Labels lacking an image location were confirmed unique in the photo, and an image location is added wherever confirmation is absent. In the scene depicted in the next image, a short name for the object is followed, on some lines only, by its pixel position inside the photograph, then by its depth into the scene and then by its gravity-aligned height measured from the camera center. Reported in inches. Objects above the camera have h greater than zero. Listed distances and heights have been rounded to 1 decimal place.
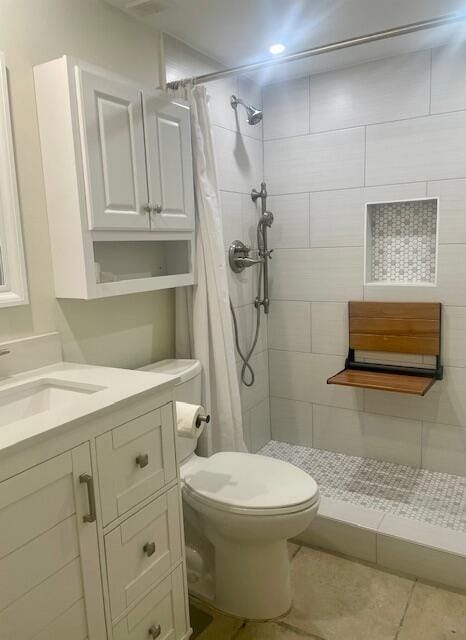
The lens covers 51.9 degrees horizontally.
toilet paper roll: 62.7 -21.7
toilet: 65.6 -37.5
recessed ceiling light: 90.9 +38.4
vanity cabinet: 42.1 -28.0
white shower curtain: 82.9 -10.4
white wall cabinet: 62.6 +11.8
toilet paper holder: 63.5 -22.0
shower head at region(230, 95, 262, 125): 100.5 +29.3
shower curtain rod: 64.1 +29.5
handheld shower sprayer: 105.0 -2.4
